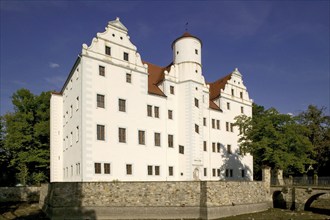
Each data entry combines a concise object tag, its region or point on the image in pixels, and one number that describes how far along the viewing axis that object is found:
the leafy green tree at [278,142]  34.16
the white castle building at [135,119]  29.27
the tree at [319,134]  45.12
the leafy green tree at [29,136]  40.24
